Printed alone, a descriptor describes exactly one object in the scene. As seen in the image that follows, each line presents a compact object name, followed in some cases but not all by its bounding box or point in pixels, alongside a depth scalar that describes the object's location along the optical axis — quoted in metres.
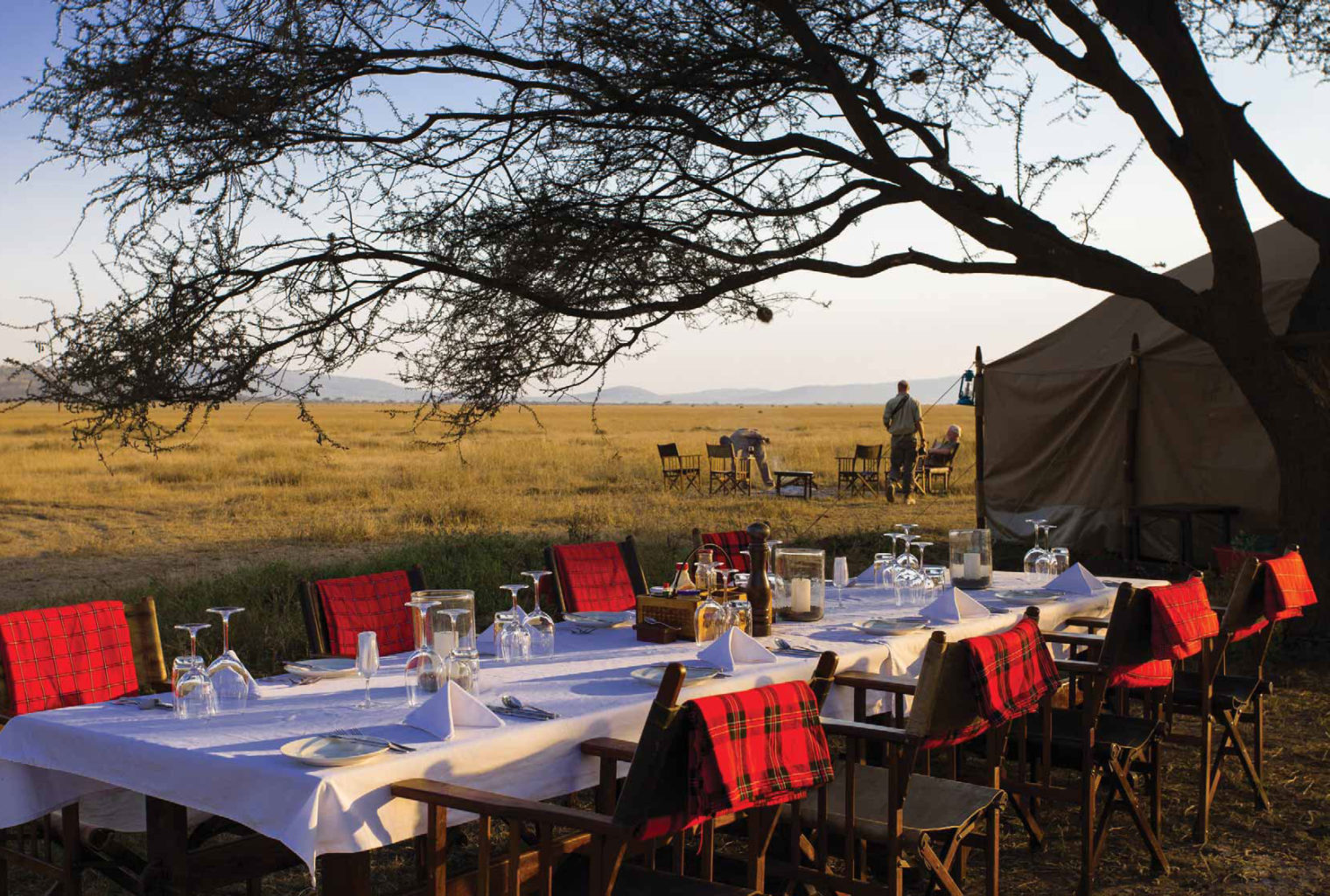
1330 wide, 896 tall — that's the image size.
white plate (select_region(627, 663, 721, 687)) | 3.84
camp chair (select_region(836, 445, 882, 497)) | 20.94
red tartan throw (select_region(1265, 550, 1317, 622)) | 5.23
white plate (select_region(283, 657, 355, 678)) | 3.98
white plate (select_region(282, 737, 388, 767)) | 2.88
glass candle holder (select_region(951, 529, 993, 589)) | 6.09
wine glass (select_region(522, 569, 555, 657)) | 4.45
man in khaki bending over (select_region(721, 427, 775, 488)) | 22.45
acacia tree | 6.15
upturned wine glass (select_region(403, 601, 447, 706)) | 3.55
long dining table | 2.84
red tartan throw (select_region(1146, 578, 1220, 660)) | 4.44
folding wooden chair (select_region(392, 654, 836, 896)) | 2.76
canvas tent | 11.76
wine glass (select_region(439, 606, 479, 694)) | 3.56
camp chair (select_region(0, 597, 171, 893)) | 3.56
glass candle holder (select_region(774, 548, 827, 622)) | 5.10
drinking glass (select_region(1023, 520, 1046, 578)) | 6.66
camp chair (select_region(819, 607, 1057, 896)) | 3.40
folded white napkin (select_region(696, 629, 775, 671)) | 4.08
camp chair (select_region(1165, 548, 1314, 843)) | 5.04
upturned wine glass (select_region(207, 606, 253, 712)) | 3.59
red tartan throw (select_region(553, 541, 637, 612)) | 5.98
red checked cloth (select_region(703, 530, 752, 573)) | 6.43
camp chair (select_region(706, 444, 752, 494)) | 21.45
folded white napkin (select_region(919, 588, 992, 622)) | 5.12
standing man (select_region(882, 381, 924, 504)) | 19.00
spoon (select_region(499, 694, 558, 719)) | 3.44
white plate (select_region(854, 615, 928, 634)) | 4.82
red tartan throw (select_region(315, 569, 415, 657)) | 4.80
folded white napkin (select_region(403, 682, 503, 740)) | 3.24
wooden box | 4.69
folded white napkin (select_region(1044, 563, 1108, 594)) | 6.01
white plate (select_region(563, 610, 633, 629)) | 5.11
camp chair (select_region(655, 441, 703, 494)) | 22.02
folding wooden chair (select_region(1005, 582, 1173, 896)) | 4.34
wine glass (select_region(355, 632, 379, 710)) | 3.66
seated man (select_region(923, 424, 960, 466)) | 20.83
